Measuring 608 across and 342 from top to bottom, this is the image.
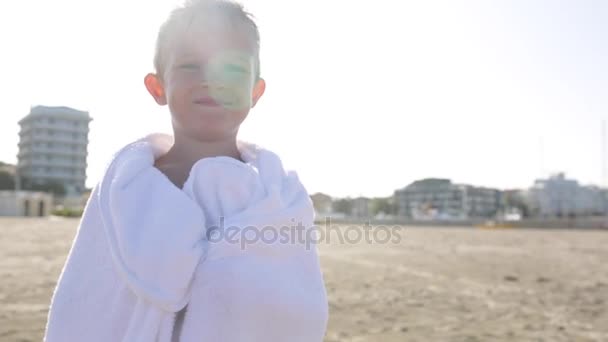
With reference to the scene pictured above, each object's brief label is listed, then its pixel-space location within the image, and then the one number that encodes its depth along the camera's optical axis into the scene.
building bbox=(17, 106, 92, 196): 29.86
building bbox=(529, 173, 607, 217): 107.12
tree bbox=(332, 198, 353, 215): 82.69
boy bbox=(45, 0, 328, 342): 1.17
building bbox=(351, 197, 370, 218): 78.19
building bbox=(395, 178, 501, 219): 128.88
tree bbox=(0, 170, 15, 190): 54.88
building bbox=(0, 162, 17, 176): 55.07
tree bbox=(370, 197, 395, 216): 113.31
